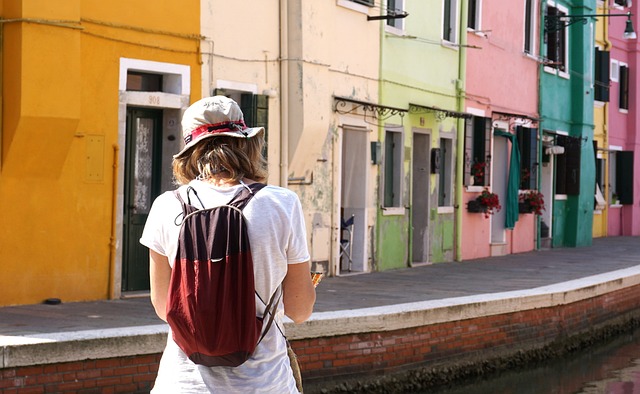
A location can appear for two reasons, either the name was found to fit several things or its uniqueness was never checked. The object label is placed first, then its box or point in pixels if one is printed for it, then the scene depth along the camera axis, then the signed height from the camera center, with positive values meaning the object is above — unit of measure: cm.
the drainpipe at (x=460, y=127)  2181 +116
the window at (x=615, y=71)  3344 +330
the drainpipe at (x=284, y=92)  1597 +125
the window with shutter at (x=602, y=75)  3119 +297
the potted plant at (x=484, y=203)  2241 -13
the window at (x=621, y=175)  3388 +59
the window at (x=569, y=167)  2822 +65
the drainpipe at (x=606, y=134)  3219 +160
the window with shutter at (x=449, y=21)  2153 +292
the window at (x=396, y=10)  1920 +274
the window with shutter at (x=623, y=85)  3403 +297
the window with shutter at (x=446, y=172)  2161 +38
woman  359 -12
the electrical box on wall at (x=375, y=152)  1859 +61
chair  1811 -64
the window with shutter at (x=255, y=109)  1531 +100
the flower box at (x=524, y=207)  2519 -21
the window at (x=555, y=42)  2706 +332
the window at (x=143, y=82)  1377 +118
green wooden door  1373 +8
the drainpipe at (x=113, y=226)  1312 -36
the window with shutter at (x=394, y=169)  1953 +39
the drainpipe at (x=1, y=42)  1210 +138
